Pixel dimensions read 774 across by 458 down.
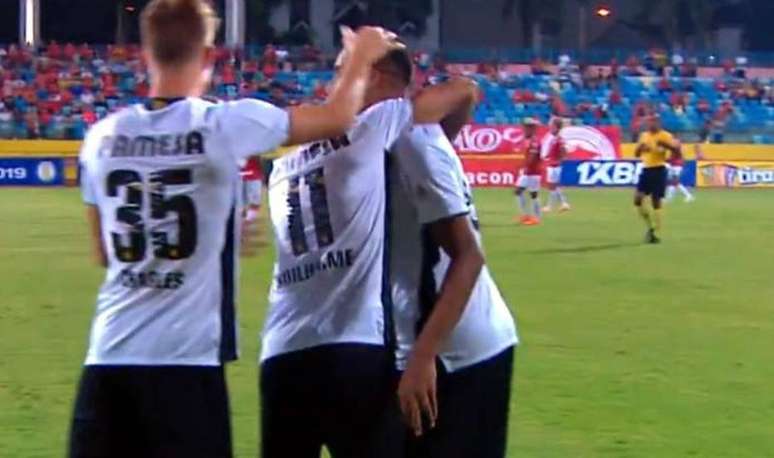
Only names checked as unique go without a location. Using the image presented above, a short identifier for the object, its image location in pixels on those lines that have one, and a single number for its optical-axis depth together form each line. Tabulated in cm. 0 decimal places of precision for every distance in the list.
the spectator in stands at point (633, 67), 5784
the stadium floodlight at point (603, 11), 7153
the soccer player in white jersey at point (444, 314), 491
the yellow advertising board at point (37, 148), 4356
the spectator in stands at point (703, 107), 5431
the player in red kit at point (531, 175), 2986
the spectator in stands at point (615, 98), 5444
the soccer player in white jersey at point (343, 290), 493
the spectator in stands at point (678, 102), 5441
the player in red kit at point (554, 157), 3188
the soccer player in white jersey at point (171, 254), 449
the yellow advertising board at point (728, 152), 4538
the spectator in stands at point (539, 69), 5700
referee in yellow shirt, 2600
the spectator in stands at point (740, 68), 5797
